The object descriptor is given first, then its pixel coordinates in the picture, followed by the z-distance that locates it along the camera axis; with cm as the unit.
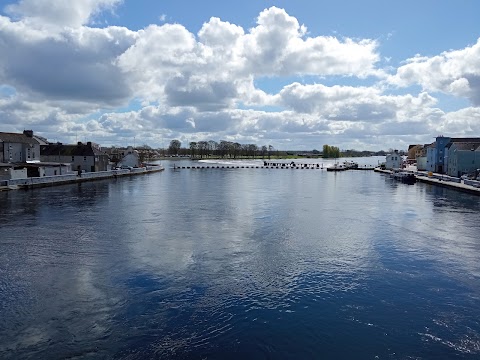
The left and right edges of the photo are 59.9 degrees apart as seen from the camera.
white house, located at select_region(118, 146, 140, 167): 10350
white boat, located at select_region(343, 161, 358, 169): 13120
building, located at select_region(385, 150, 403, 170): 11062
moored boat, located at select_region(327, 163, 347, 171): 12074
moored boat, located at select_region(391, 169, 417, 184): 7731
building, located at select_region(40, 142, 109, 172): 7881
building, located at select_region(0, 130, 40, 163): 6193
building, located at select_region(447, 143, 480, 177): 7088
